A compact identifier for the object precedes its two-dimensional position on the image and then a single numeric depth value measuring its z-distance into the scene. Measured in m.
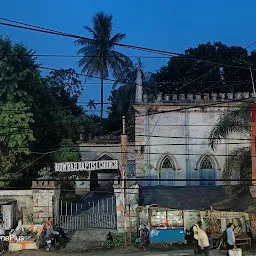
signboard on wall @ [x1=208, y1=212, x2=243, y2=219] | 14.29
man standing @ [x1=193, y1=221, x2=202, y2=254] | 12.24
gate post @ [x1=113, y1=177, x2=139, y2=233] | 15.05
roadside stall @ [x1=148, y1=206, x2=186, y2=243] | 14.26
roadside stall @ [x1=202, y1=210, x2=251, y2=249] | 14.13
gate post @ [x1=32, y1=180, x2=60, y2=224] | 15.56
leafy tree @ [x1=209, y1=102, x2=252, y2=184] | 16.67
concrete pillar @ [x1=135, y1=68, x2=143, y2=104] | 21.63
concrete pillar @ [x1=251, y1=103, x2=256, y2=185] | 16.33
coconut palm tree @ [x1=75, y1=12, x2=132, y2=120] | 34.81
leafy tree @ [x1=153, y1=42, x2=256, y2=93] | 35.66
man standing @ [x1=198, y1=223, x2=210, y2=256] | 11.94
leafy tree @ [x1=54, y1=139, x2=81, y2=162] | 22.39
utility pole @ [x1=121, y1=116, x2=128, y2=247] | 14.00
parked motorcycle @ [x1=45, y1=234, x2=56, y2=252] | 13.81
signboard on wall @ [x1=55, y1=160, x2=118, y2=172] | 15.95
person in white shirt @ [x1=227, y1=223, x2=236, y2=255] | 11.92
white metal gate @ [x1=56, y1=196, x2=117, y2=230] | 16.11
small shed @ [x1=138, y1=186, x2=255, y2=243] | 14.20
